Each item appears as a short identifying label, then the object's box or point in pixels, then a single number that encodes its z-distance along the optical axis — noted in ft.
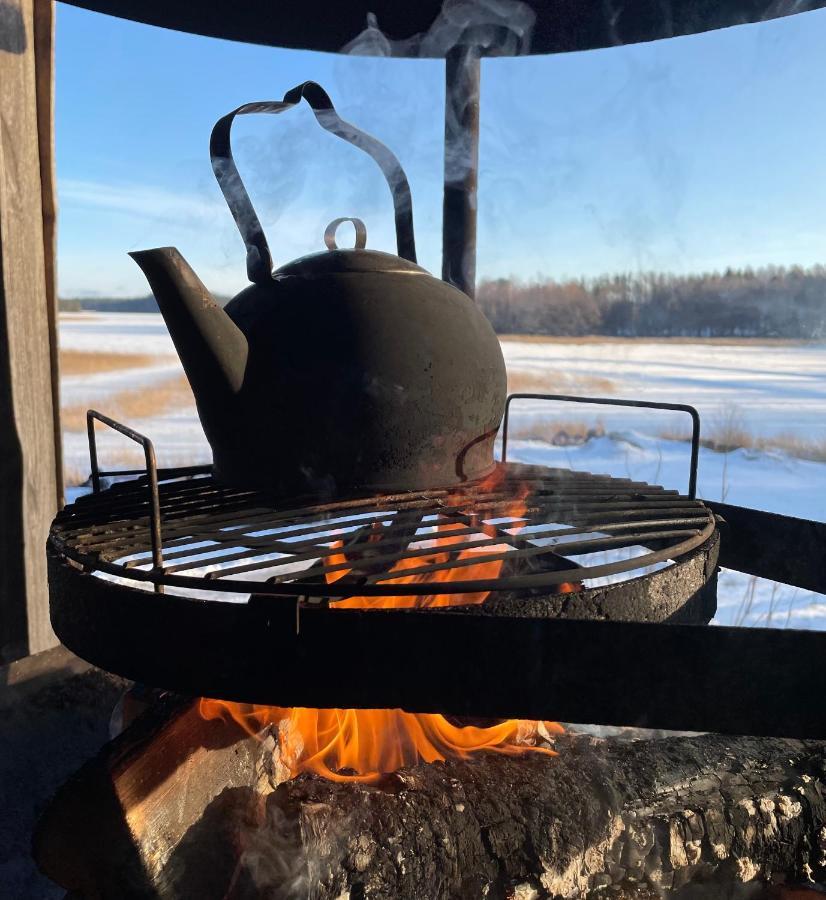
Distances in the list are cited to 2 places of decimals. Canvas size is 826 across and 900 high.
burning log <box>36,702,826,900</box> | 1.33
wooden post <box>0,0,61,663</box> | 2.25
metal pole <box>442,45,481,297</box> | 2.36
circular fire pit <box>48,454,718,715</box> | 1.15
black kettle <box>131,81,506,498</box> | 1.65
